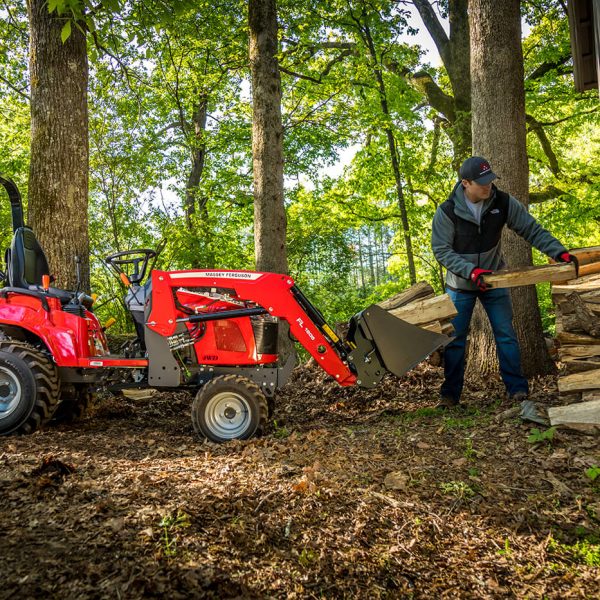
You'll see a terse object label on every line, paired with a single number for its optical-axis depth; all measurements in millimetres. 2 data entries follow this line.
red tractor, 5184
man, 5559
